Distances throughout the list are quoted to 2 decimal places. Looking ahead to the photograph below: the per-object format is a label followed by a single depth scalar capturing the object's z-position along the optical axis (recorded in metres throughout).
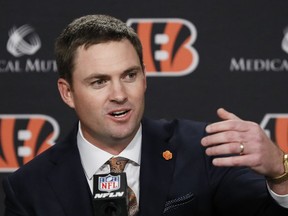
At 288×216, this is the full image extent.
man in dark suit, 7.47
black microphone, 7.23
